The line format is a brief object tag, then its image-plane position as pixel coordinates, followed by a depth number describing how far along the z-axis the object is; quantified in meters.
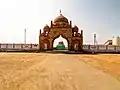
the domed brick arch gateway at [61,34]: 17.07
